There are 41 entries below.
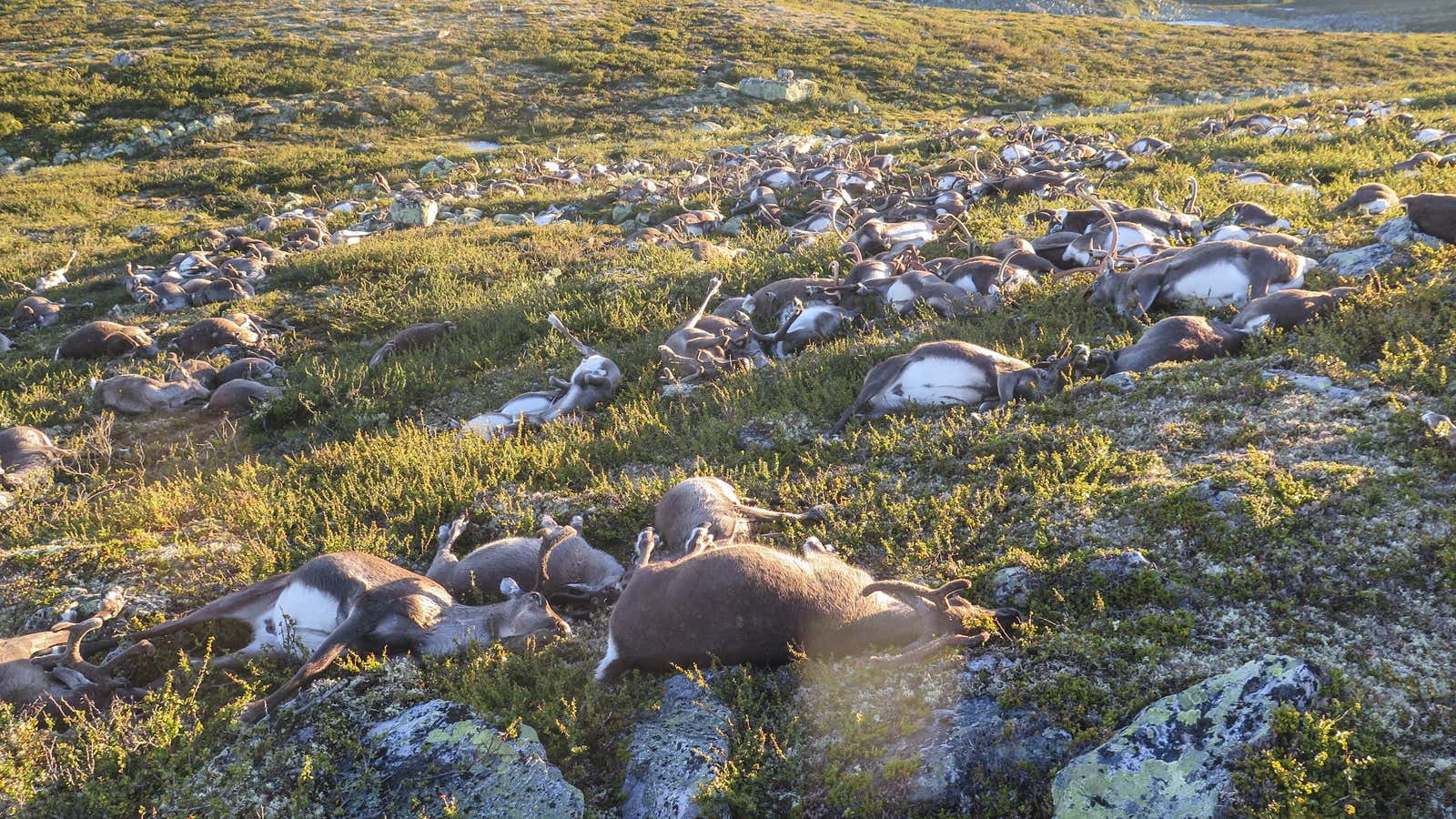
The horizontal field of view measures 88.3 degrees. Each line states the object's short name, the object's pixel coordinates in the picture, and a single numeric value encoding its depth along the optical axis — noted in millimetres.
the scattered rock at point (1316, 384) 4943
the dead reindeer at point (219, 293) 12844
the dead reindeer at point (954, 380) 6082
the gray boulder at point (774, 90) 32156
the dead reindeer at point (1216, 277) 7023
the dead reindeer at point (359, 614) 4090
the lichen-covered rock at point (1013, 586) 3789
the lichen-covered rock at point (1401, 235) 7391
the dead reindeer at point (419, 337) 9906
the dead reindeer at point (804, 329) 8523
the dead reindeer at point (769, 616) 3506
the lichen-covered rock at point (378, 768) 3119
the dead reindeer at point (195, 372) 9188
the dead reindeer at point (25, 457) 6770
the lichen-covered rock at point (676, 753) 3045
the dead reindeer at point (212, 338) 10594
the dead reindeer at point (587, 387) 7781
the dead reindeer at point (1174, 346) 6066
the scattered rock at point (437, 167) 22522
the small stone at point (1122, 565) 3719
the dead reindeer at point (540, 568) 4645
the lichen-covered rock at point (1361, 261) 7012
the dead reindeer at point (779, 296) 9445
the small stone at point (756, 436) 6301
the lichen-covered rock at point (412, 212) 17500
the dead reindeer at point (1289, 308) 6152
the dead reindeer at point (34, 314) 12218
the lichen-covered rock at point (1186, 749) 2539
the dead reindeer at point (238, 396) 8742
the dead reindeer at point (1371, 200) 9742
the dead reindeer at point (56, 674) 3814
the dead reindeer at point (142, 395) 8812
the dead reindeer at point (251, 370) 9562
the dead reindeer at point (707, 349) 8094
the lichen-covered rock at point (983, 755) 2842
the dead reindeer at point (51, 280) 13711
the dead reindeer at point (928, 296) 8234
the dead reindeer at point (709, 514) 4605
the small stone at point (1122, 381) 5734
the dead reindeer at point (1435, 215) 7379
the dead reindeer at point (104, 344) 10461
